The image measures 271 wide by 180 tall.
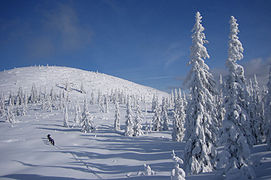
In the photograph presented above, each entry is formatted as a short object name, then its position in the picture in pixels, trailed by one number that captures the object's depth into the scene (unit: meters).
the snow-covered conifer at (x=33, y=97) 157.75
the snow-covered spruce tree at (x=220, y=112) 43.94
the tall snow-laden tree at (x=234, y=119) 11.65
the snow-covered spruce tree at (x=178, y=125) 45.04
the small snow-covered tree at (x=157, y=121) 66.75
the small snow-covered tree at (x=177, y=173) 8.73
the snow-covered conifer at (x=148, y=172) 15.30
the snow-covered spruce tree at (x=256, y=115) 34.38
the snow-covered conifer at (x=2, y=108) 110.86
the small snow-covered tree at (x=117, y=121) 65.31
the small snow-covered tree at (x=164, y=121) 68.19
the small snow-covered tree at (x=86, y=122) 58.09
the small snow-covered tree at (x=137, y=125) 57.47
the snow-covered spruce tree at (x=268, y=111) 23.14
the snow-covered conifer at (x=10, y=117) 83.14
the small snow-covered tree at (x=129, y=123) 55.31
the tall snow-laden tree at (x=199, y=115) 14.81
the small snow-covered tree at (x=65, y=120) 69.20
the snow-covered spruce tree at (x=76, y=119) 81.69
